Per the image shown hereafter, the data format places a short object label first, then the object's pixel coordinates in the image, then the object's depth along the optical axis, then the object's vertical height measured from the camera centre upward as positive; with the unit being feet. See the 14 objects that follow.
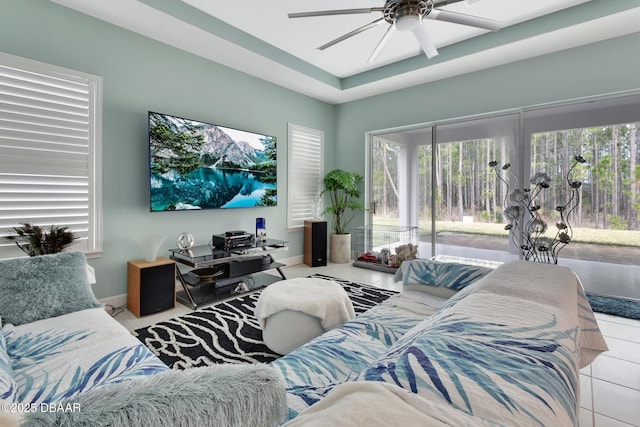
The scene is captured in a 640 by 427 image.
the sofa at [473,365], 1.65 -1.09
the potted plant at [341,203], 15.97 +0.70
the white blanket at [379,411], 1.48 -1.04
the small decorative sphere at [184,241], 10.63 -0.94
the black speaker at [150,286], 9.11 -2.25
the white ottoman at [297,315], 6.48 -2.24
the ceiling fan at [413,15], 6.64 +4.72
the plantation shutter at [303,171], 15.48 +2.40
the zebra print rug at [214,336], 6.80 -3.21
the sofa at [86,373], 1.66 -1.34
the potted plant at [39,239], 7.54 -0.62
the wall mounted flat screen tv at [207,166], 10.01 +1.93
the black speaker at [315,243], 15.26 -1.47
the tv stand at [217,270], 10.04 -2.13
